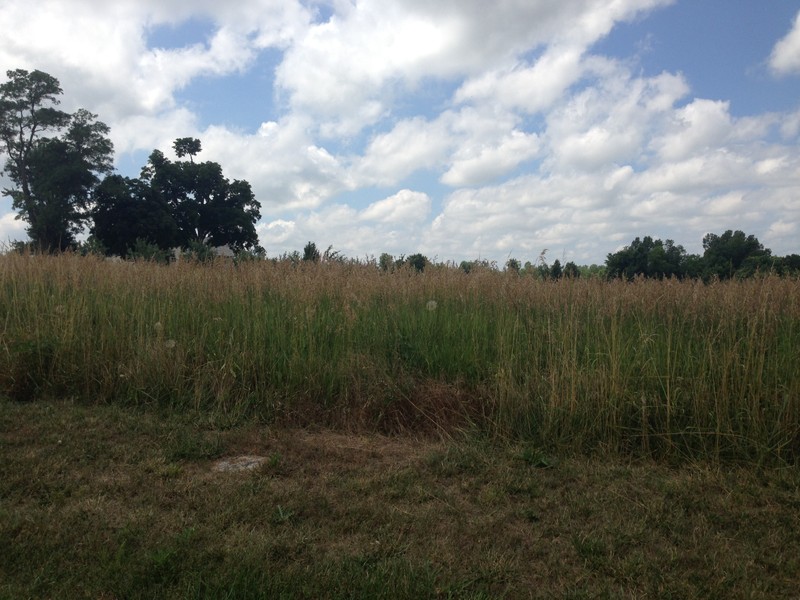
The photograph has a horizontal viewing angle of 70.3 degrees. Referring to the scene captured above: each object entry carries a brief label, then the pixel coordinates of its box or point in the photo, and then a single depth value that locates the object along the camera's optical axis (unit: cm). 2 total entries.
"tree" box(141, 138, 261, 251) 4372
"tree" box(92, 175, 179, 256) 3709
